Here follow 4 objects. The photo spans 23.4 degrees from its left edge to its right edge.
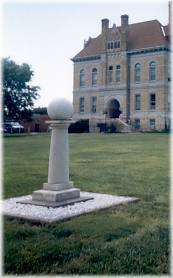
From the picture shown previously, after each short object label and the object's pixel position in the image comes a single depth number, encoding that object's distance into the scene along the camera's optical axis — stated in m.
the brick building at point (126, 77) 56.00
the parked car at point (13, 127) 57.84
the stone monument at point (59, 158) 8.62
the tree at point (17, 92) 49.62
